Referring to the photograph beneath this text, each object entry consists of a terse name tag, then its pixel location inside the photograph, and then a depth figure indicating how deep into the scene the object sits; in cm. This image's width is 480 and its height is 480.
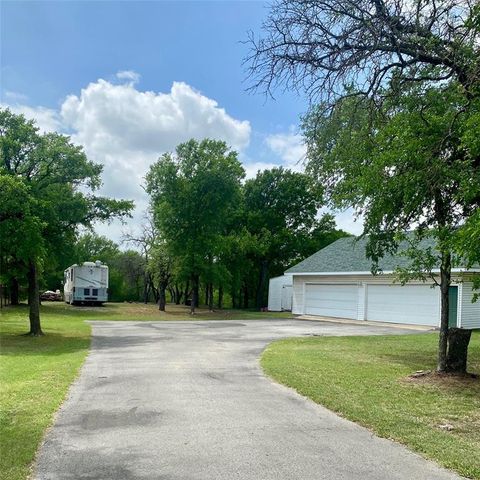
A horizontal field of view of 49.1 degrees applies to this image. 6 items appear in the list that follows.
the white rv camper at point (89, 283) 4006
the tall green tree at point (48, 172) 1889
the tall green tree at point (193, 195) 3366
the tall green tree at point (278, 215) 4656
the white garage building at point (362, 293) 2328
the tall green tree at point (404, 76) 820
